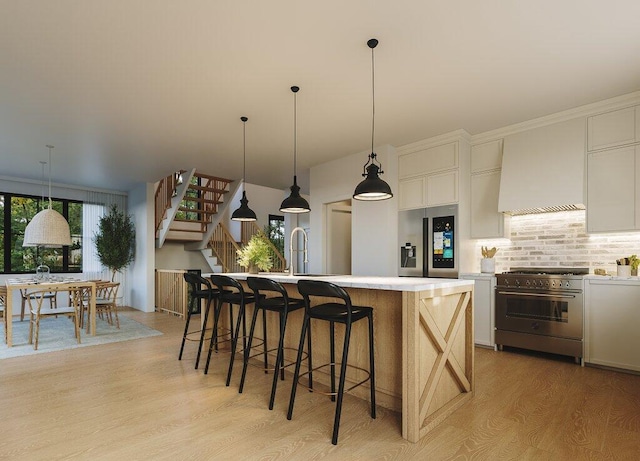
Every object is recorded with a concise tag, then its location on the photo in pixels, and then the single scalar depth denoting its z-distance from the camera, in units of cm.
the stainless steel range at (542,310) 387
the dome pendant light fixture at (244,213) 483
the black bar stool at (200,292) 393
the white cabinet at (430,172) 482
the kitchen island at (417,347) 231
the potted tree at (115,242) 777
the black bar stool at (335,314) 231
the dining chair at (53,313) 470
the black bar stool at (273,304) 275
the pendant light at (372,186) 316
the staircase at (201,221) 773
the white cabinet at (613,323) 354
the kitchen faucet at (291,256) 393
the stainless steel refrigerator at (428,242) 479
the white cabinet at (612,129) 372
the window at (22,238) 721
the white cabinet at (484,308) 445
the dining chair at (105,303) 599
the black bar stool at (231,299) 339
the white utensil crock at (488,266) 471
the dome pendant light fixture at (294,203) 426
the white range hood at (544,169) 403
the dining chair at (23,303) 613
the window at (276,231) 1139
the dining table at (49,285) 476
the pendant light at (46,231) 540
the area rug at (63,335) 458
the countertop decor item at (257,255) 434
